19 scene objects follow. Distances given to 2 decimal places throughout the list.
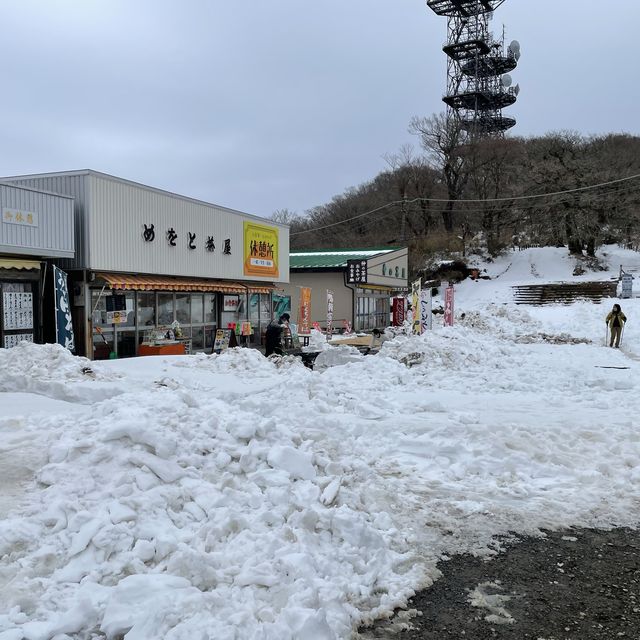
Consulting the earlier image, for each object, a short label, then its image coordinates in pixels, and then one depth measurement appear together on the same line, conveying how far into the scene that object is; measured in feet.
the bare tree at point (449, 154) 152.97
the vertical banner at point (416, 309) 64.95
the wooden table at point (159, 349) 49.49
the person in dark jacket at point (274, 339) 48.93
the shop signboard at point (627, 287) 98.48
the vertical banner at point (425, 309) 66.18
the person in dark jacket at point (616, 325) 63.93
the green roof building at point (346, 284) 90.43
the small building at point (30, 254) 39.95
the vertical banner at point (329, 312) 72.78
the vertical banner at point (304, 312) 72.28
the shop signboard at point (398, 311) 100.58
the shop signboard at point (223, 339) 59.80
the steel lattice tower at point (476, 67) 173.37
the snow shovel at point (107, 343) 46.19
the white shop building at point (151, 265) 45.44
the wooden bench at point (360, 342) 67.23
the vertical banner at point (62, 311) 41.22
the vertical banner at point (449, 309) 70.44
